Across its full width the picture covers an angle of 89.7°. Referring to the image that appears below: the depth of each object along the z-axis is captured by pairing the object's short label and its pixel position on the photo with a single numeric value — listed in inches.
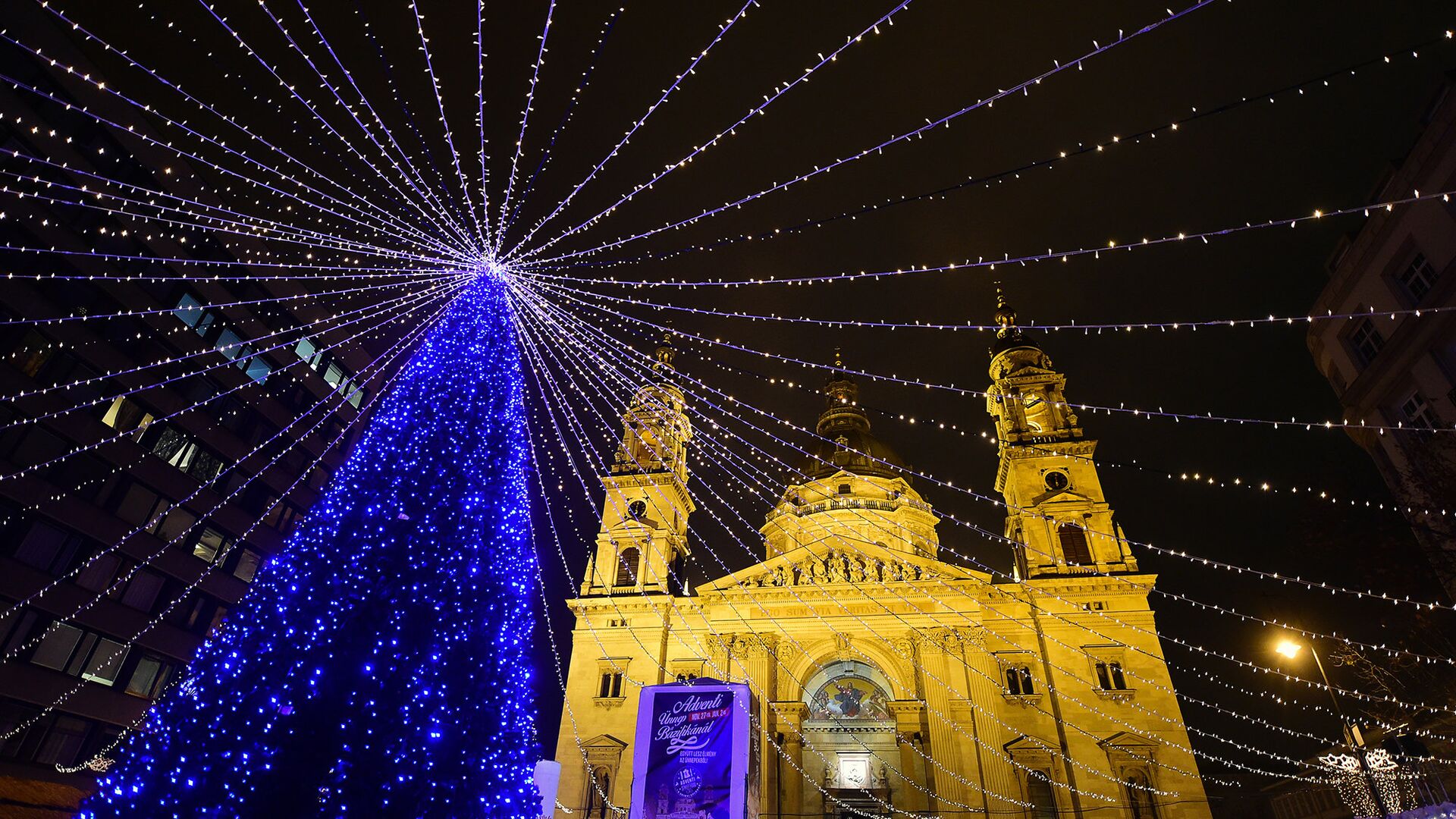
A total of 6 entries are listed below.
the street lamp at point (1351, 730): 488.7
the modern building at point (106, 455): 842.8
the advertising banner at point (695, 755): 456.4
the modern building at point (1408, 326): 629.6
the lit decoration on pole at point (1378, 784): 552.1
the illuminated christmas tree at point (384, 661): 255.1
